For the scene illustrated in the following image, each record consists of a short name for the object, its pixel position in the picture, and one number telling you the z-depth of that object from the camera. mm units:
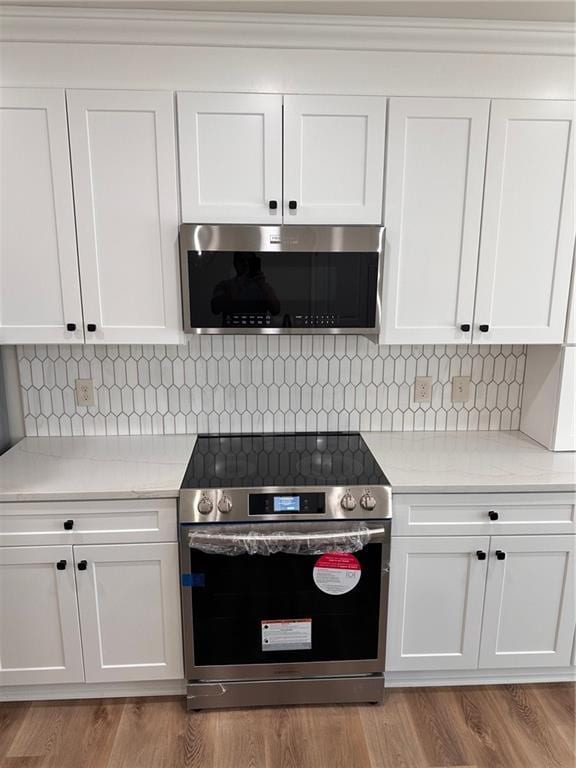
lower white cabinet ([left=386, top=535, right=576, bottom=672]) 1879
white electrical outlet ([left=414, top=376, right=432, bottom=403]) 2336
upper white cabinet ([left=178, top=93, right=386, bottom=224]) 1785
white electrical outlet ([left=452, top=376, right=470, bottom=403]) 2342
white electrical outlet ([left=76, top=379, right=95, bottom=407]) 2248
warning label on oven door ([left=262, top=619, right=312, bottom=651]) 1858
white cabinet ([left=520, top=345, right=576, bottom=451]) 2062
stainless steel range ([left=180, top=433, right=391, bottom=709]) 1763
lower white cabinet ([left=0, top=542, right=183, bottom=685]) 1811
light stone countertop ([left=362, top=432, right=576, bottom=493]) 1825
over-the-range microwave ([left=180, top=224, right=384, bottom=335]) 1824
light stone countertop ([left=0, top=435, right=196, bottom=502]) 1759
